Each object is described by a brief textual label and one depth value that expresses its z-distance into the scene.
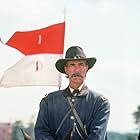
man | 7.81
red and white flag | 10.33
